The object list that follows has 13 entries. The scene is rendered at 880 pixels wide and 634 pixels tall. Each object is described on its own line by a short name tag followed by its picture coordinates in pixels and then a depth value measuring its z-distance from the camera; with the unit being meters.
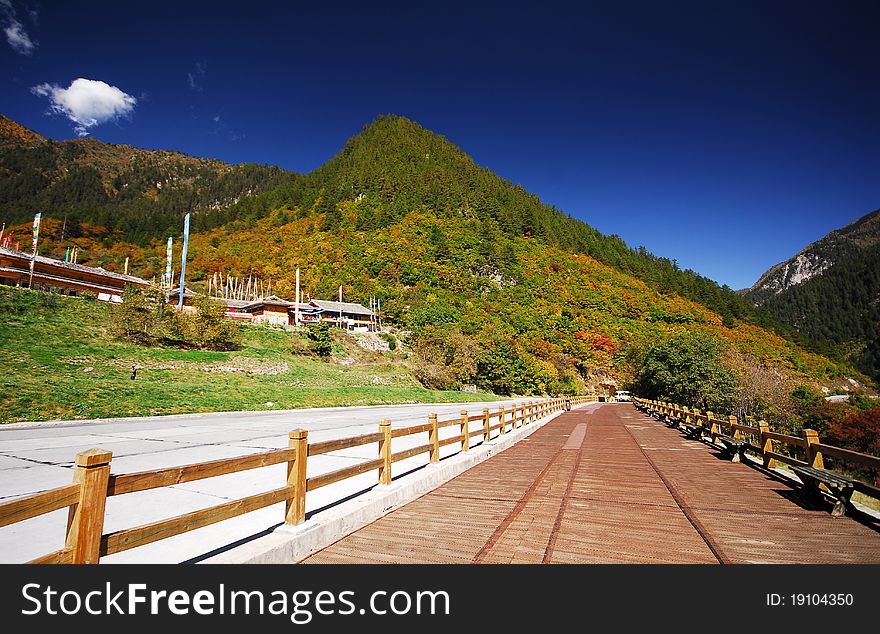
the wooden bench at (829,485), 5.89
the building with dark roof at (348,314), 69.18
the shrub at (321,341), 43.56
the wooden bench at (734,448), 10.25
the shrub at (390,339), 56.70
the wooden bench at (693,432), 15.68
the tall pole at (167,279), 42.65
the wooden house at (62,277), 44.03
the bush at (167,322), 31.12
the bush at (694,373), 38.00
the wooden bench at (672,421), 21.23
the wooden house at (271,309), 67.38
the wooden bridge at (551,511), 2.83
